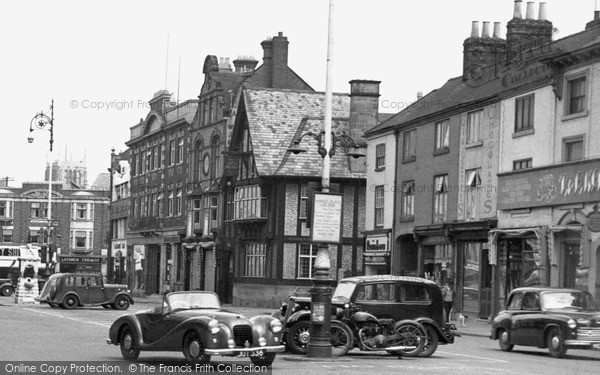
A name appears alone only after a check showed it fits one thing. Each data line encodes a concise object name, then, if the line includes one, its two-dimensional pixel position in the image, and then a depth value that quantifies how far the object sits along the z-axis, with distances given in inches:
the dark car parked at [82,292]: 1955.0
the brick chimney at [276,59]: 2827.3
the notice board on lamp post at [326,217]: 942.4
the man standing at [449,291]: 1636.3
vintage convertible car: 778.2
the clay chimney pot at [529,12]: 1831.9
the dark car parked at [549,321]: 1041.5
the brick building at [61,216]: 4734.3
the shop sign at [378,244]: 2116.1
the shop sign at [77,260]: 2960.1
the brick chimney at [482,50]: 1939.0
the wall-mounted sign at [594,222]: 1359.5
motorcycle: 943.7
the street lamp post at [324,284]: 901.8
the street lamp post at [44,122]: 2490.2
